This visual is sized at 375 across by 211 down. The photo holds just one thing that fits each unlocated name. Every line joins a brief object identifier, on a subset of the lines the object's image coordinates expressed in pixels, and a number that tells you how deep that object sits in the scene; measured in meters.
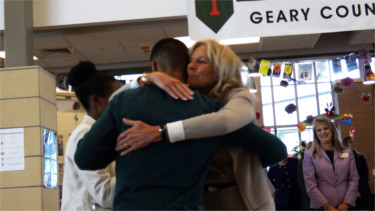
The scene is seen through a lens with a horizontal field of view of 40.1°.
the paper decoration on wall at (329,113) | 8.66
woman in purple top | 4.72
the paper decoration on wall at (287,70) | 9.02
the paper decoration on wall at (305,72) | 9.40
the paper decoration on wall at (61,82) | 8.93
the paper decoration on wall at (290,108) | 10.76
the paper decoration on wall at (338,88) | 9.84
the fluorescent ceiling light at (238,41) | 7.91
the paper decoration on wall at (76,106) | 10.61
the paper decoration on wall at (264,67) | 8.39
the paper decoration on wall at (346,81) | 9.23
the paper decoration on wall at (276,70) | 8.84
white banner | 5.50
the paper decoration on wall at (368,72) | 8.20
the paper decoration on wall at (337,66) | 8.77
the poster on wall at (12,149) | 5.11
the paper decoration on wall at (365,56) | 8.23
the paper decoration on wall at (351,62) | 8.42
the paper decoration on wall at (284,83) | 9.77
